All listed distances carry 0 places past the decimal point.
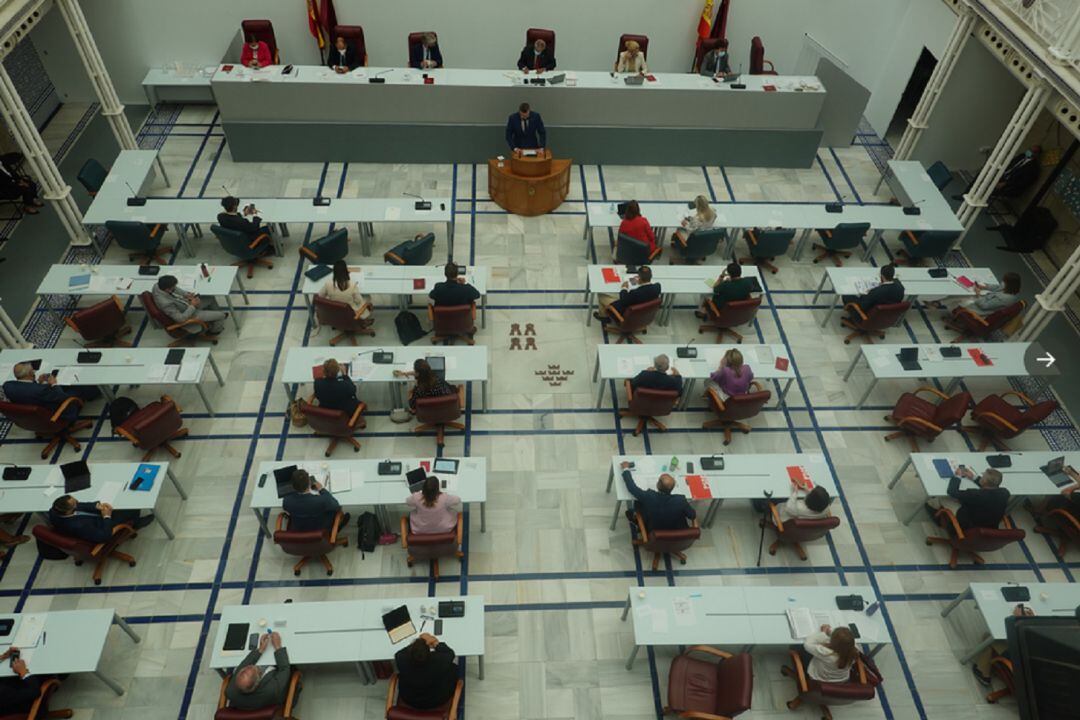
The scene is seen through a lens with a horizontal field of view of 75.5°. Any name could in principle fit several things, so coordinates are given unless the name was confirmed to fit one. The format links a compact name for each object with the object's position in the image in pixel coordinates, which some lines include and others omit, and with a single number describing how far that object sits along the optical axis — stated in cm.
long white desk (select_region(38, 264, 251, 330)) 886
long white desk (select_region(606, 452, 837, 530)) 732
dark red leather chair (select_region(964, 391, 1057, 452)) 814
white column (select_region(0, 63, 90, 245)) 909
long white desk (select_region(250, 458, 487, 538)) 702
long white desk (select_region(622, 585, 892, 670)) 618
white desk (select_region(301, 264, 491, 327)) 922
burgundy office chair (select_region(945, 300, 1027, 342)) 945
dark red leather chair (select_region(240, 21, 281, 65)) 1267
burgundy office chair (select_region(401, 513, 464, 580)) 676
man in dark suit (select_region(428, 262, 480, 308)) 867
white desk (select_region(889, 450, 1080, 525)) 751
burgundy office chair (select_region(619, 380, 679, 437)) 802
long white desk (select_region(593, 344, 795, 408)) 844
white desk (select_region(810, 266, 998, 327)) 965
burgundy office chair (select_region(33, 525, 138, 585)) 649
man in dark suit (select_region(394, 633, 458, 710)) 534
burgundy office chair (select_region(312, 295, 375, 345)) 876
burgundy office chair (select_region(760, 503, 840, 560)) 697
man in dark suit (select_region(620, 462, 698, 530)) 684
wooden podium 1124
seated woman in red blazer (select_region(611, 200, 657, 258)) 993
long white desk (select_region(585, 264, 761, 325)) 948
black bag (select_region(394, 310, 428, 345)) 938
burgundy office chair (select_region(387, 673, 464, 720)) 559
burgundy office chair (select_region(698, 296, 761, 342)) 921
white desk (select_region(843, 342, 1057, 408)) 856
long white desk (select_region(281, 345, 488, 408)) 816
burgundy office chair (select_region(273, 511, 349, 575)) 668
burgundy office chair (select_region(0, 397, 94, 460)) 745
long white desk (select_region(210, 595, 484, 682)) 593
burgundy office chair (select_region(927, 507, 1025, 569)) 709
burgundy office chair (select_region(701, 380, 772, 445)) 813
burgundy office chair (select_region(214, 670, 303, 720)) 555
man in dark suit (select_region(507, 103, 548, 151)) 1136
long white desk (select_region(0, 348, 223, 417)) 792
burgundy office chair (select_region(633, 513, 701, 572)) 688
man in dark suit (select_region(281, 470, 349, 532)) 661
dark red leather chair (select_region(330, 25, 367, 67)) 1258
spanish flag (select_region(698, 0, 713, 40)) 1302
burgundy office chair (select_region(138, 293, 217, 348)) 861
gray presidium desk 1170
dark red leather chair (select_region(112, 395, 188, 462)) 759
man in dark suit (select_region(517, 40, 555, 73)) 1266
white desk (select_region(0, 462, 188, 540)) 682
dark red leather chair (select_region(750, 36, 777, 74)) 1298
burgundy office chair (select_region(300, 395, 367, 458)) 764
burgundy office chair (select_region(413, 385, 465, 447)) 782
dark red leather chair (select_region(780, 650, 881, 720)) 598
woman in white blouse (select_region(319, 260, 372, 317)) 862
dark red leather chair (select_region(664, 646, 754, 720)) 561
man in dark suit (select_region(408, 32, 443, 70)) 1227
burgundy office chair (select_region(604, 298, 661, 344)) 905
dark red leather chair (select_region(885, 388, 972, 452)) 822
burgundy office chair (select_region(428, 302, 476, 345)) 876
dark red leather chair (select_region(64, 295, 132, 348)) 853
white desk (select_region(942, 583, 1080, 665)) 653
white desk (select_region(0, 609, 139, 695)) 576
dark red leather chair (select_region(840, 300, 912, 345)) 930
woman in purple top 817
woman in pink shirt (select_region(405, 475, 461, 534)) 664
